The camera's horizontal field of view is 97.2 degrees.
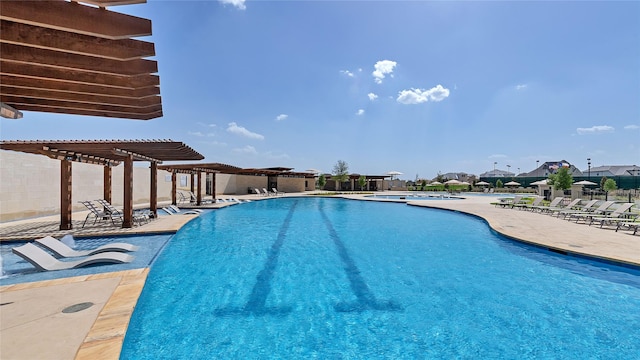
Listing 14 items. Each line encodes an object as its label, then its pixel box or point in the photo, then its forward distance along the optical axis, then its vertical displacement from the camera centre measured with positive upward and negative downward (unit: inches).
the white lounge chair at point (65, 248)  216.2 -50.1
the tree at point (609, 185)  881.9 -13.0
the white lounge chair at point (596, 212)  420.4 -48.6
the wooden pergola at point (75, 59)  67.4 +37.6
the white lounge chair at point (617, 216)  379.2 -50.1
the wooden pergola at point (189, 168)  589.6 +34.3
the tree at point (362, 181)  1427.4 +8.8
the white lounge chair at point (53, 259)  188.4 -52.6
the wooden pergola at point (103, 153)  291.1 +39.5
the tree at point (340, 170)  1491.4 +70.8
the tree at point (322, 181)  1517.0 +10.9
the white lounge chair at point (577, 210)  450.6 -47.6
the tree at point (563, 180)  697.0 +3.4
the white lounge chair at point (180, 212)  502.4 -49.6
